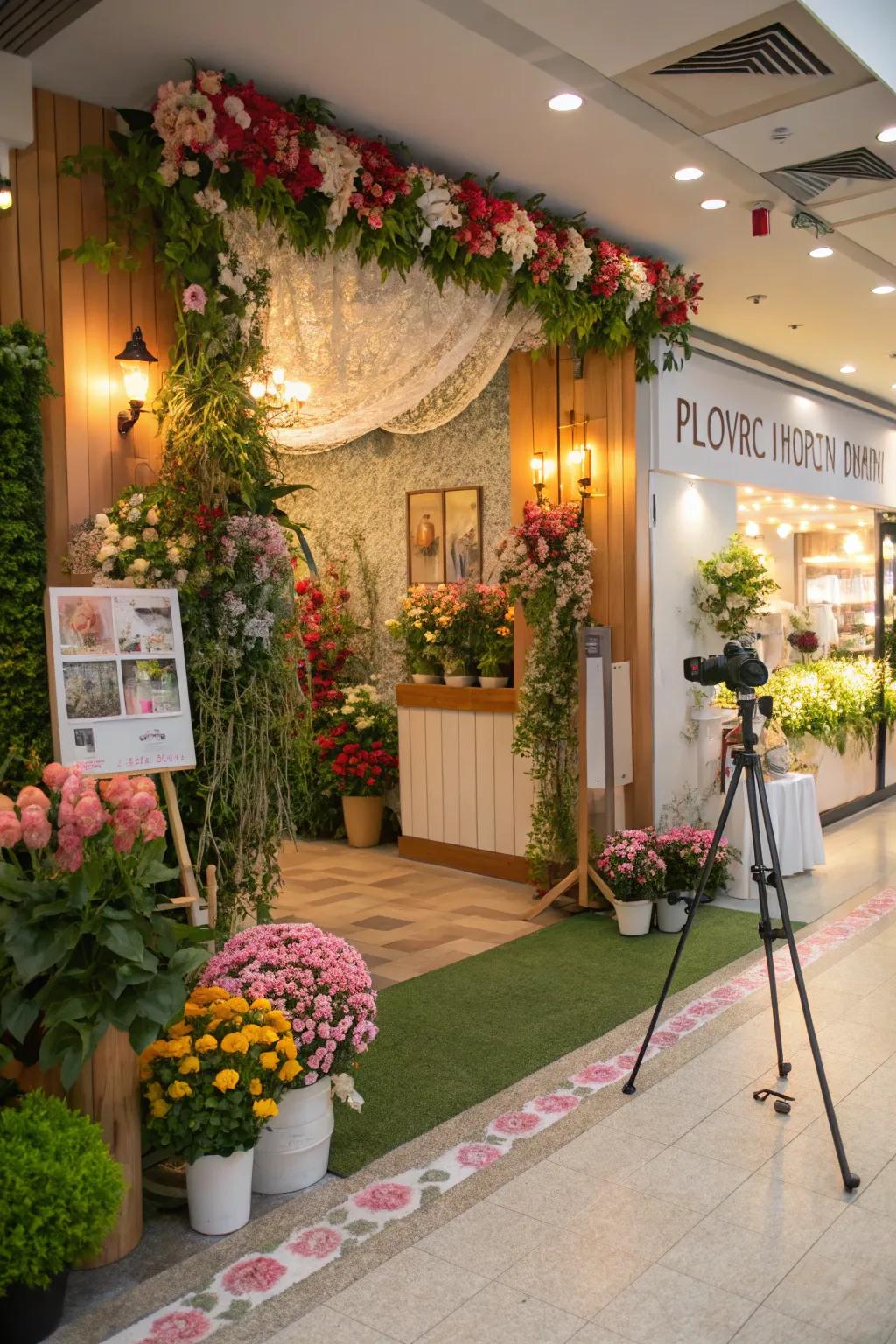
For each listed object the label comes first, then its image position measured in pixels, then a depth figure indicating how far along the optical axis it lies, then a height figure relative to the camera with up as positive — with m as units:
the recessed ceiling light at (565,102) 3.74 +1.78
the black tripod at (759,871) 3.01 -0.70
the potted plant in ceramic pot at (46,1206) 2.24 -1.14
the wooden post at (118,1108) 2.66 -1.11
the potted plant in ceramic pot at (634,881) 5.23 -1.16
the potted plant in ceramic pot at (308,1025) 2.96 -1.03
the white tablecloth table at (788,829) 5.92 -1.09
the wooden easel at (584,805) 5.50 -0.85
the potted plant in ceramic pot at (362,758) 7.35 -0.78
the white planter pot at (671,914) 5.31 -1.34
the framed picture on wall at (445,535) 7.03 +0.64
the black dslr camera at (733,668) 3.28 -0.11
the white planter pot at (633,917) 5.23 -1.33
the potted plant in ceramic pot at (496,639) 6.54 -0.02
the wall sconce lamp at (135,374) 3.63 +0.88
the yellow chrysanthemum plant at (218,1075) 2.71 -1.07
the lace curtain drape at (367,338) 4.21 +1.25
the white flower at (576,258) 4.88 +1.63
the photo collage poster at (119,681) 3.24 -0.11
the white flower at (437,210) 4.21 +1.61
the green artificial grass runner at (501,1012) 3.48 -1.44
